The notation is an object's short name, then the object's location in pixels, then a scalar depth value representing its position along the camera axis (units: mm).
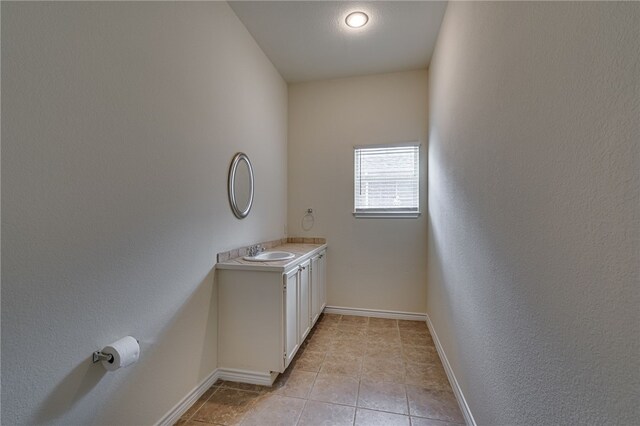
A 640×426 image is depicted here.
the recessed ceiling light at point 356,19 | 2291
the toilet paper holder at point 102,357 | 1157
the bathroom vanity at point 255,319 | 1961
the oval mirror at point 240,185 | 2221
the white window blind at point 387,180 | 3176
